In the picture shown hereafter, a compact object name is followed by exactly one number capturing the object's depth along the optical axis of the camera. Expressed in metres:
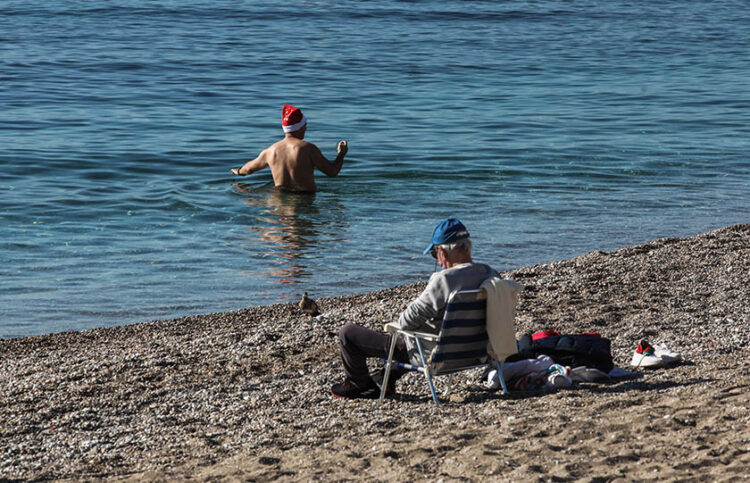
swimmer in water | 26.94
